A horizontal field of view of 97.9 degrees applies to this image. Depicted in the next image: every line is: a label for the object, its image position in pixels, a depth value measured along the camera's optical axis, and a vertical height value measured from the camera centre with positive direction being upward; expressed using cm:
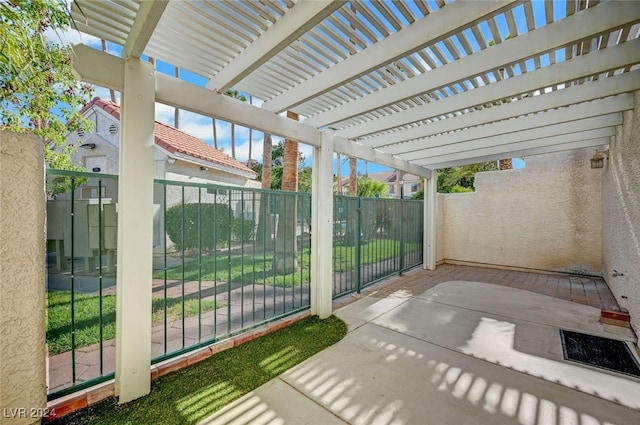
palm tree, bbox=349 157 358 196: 2088 +258
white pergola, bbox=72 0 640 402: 271 +184
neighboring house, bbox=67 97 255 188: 1075 +255
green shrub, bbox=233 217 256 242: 440 -26
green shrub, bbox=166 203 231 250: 390 -18
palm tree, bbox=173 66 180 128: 2887 +1020
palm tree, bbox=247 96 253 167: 3932 +1020
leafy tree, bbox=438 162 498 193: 1906 +275
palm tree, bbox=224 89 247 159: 3722 +970
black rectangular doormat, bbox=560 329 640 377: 380 -211
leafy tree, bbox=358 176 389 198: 1684 +147
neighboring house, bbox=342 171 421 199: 4666 +465
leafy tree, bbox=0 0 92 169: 285 +228
